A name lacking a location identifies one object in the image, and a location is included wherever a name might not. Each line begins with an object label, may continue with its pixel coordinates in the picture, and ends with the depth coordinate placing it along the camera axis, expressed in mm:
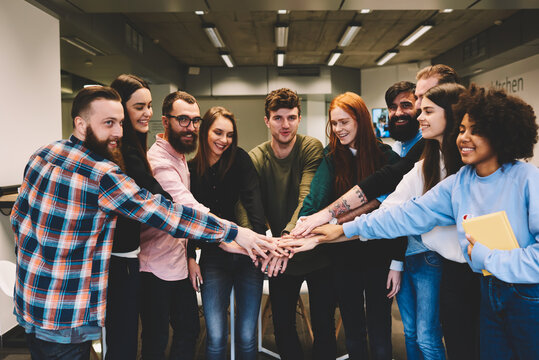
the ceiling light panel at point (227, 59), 8647
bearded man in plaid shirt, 1453
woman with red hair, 1940
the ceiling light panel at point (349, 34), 6758
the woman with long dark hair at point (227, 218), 2057
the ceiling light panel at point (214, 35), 6625
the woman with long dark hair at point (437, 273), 1702
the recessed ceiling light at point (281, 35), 6686
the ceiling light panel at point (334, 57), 8641
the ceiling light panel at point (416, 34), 6931
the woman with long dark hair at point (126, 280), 1719
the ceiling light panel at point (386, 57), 8688
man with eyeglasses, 1894
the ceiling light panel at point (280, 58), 8539
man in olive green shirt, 2072
